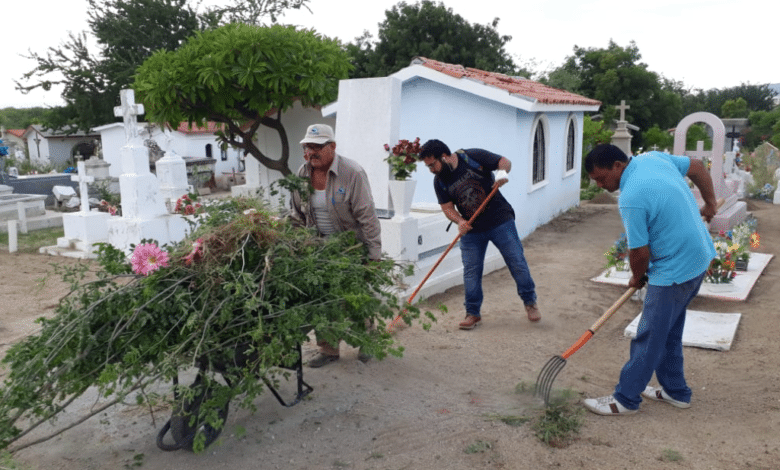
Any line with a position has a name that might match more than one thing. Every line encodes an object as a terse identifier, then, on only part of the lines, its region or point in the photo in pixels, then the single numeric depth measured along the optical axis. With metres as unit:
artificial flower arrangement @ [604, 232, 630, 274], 7.51
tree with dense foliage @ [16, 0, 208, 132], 29.11
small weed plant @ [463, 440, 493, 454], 3.51
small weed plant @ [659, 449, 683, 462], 3.38
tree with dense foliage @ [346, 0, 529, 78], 29.86
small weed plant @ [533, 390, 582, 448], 3.61
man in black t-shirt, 5.38
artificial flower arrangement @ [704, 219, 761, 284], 6.71
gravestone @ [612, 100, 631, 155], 20.38
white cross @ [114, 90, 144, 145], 9.77
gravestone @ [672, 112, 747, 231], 10.26
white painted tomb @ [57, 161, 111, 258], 10.52
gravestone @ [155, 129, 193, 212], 12.56
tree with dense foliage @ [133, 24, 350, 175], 11.80
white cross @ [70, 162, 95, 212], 10.64
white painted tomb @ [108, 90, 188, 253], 9.54
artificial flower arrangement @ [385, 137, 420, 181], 6.34
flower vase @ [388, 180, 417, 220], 6.32
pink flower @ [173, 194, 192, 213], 5.59
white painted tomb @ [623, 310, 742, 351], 5.12
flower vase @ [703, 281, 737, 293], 6.59
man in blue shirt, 3.52
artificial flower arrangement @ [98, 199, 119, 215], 10.15
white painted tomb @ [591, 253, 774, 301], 6.48
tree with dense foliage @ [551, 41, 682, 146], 30.94
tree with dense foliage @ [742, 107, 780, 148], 29.77
